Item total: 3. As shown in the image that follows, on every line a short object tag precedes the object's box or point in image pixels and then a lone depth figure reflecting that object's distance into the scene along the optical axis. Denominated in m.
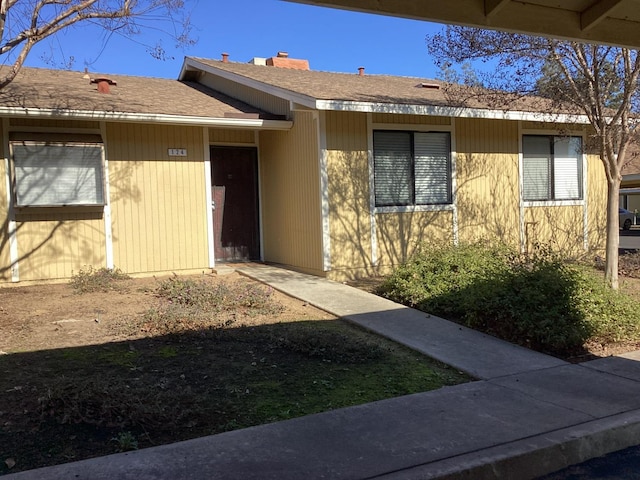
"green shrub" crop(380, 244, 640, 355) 6.62
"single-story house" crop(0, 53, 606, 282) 9.54
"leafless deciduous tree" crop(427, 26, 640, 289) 8.87
